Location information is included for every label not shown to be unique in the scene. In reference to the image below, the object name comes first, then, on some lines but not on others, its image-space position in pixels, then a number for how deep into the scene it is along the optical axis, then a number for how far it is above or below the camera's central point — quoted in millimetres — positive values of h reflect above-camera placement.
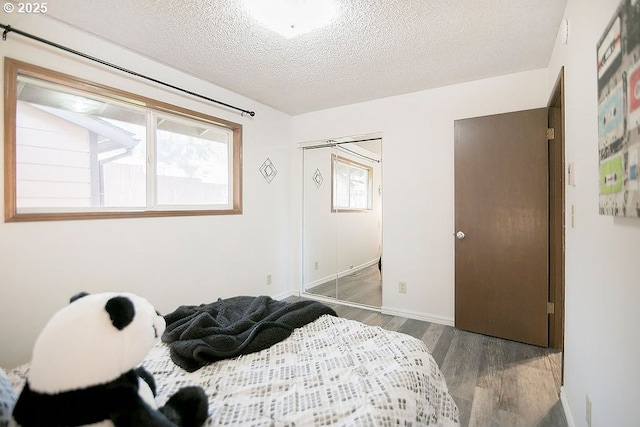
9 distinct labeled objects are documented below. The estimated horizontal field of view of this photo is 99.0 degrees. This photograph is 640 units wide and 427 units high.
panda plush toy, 686 -415
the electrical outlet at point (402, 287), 3107 -879
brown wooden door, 2359 -144
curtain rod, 1636 +1117
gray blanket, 1195 -604
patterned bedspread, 902 -669
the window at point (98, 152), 1783 +482
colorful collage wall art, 775 +312
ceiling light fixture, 1636 +1222
